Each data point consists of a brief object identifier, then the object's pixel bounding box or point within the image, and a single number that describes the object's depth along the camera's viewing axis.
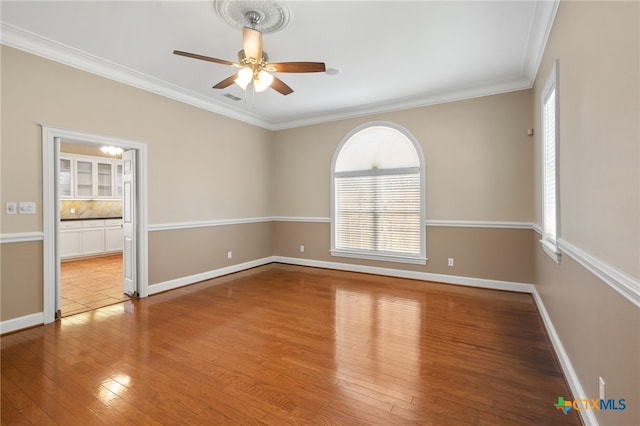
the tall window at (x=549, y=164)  2.52
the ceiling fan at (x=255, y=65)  2.56
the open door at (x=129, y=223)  4.17
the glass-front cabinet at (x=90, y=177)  7.06
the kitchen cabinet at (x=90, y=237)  6.70
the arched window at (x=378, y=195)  5.11
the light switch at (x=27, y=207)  3.13
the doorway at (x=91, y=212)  6.42
